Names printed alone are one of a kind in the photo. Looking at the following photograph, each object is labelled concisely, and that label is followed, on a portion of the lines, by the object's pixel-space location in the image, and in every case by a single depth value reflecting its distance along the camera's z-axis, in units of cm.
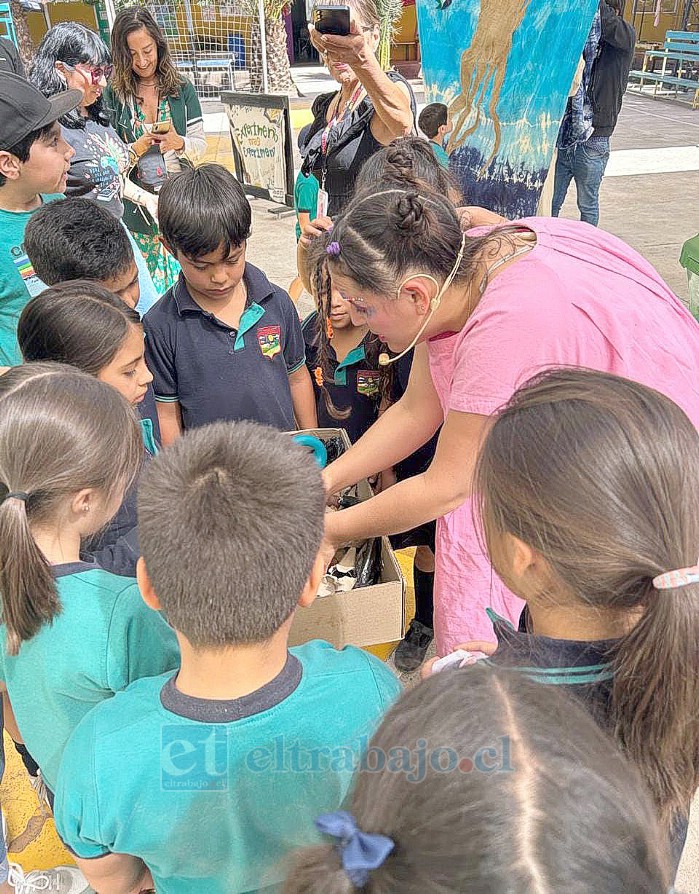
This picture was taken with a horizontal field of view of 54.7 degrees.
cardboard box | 156
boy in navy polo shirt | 199
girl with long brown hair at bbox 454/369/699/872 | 85
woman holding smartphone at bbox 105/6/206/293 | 351
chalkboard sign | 624
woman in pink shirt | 130
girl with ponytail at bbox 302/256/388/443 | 221
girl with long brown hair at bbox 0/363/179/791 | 113
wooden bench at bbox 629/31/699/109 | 1402
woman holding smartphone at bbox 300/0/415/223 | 239
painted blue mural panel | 293
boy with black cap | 221
